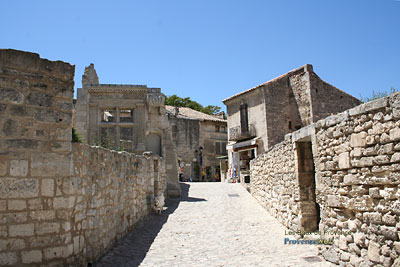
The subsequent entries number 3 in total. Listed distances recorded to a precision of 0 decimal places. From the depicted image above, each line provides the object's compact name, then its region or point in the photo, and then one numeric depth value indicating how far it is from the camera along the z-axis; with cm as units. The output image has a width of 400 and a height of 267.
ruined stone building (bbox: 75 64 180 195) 1552
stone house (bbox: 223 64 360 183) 2098
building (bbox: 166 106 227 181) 2917
